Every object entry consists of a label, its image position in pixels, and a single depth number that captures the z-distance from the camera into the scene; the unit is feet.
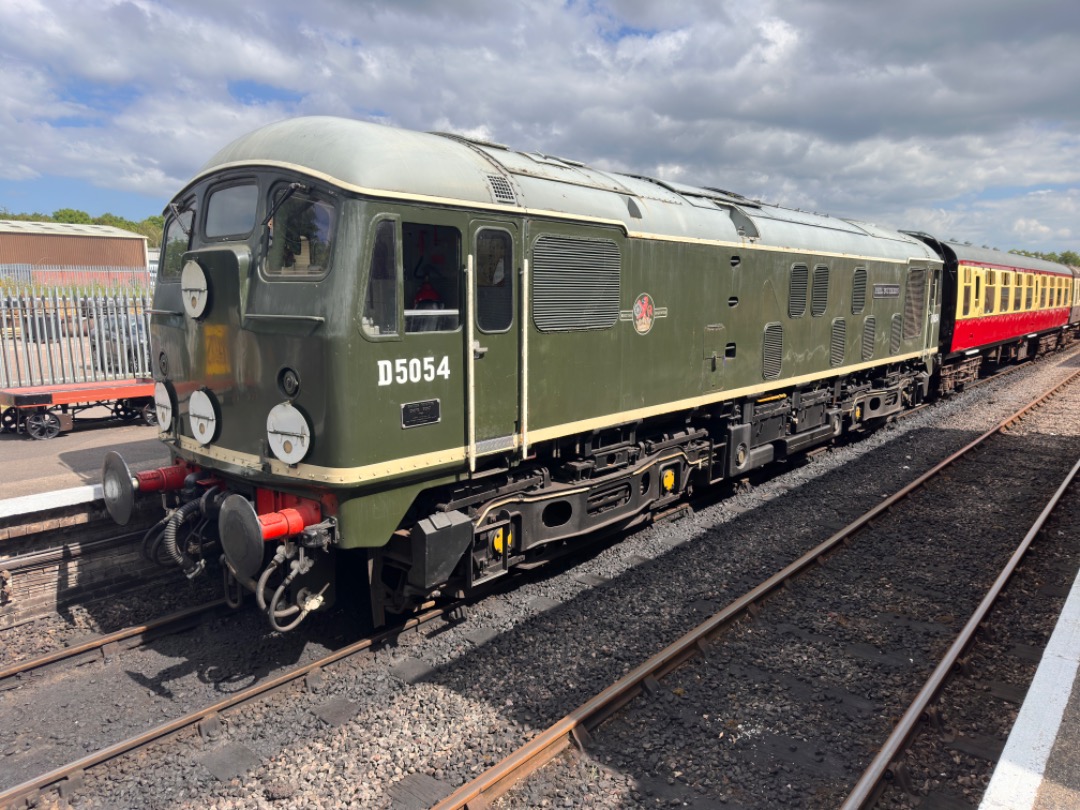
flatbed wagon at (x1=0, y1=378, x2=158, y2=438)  35.09
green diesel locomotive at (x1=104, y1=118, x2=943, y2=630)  16.08
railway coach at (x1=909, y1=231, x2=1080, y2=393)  56.29
